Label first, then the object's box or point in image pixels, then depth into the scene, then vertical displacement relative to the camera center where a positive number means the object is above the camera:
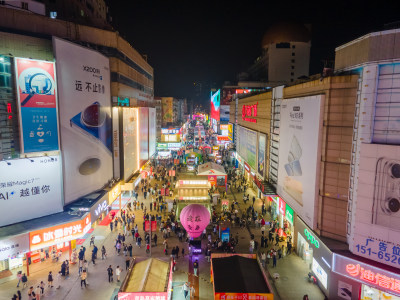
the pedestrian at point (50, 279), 18.61 -10.36
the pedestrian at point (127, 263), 21.23 -10.59
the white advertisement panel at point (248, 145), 38.33 -4.54
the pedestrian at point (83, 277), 18.70 -10.23
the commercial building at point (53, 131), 17.75 -1.31
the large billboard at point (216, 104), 86.09 +2.80
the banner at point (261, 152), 33.00 -4.30
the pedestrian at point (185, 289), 18.06 -10.59
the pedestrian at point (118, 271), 19.43 -10.26
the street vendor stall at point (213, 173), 34.91 -6.96
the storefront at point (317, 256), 17.04 -8.68
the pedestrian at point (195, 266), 20.71 -10.57
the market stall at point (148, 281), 14.42 -8.69
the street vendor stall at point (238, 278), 15.03 -8.92
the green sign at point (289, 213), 23.66 -7.91
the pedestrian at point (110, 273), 19.41 -10.41
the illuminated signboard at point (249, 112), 39.77 +0.27
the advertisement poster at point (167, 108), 96.62 +1.55
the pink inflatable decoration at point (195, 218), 22.34 -7.83
